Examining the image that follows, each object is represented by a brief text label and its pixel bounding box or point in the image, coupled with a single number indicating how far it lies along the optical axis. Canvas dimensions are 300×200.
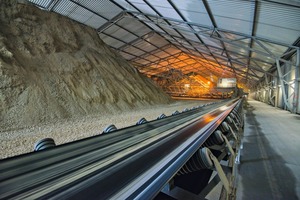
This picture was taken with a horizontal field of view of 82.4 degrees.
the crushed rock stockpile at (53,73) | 4.11
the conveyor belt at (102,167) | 0.53
